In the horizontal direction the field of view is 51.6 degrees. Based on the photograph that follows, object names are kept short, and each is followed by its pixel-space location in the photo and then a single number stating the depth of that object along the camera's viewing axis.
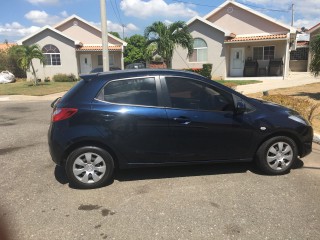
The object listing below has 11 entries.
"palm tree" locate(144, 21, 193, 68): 19.58
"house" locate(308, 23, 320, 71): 25.45
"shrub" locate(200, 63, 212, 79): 22.98
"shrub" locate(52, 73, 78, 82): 28.20
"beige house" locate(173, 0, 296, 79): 24.03
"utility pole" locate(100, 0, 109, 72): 14.80
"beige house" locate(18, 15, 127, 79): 28.55
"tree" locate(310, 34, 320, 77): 11.81
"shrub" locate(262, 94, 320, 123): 8.19
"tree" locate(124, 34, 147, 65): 49.31
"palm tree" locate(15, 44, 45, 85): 23.56
